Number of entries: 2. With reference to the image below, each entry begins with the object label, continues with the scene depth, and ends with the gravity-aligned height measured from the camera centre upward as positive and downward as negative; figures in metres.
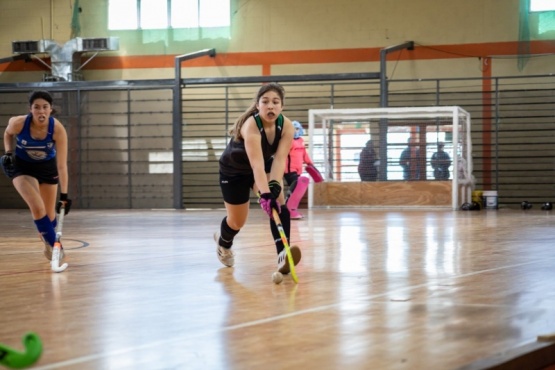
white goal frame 20.08 +0.99
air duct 24.20 +2.99
